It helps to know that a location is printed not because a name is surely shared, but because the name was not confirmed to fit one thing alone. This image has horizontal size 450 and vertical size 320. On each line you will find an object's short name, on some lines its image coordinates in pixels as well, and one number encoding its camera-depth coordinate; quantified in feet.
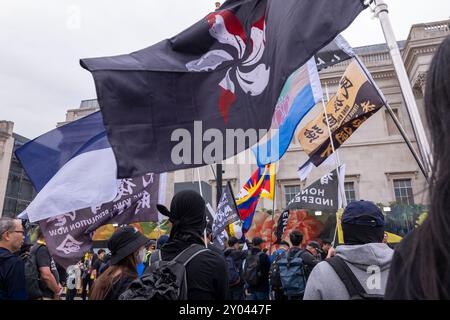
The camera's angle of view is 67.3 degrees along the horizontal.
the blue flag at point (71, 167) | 16.70
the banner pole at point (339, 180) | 14.67
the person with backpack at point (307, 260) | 19.01
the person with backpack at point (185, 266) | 7.16
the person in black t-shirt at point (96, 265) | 38.47
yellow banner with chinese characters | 18.85
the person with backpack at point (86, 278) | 41.70
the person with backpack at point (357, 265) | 6.91
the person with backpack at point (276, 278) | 21.01
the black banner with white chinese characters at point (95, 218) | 16.78
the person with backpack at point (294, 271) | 19.29
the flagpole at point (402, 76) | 7.04
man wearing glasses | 11.44
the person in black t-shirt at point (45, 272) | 16.24
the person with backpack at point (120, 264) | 9.88
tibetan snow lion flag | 29.22
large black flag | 10.59
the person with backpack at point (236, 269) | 24.65
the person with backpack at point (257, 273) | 23.77
